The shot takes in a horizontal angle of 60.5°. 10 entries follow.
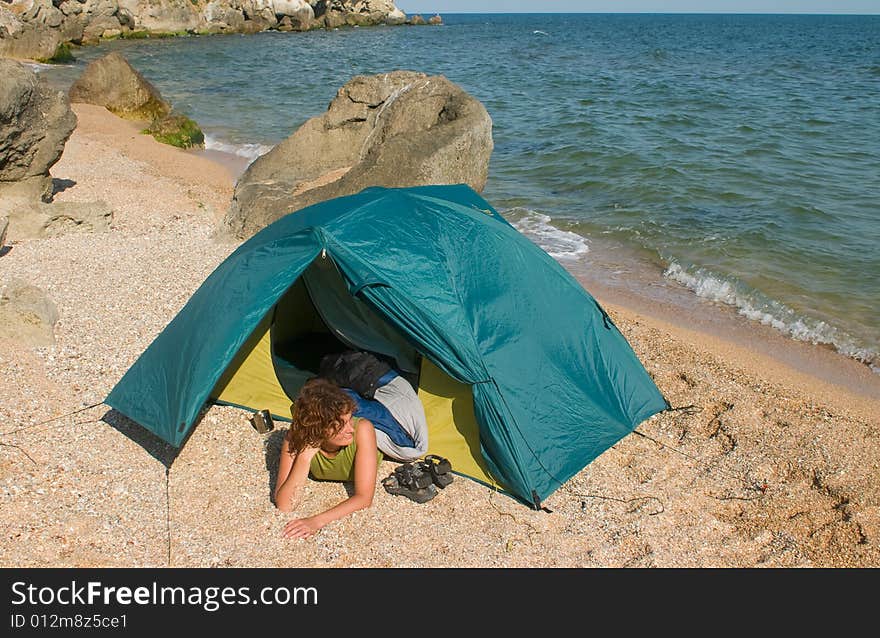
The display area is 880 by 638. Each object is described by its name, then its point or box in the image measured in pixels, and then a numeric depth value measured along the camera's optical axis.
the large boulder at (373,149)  10.49
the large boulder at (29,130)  10.71
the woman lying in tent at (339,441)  4.99
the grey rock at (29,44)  37.16
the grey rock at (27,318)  7.17
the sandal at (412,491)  5.43
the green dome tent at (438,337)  5.46
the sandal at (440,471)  5.59
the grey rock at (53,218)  10.27
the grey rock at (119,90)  21.86
